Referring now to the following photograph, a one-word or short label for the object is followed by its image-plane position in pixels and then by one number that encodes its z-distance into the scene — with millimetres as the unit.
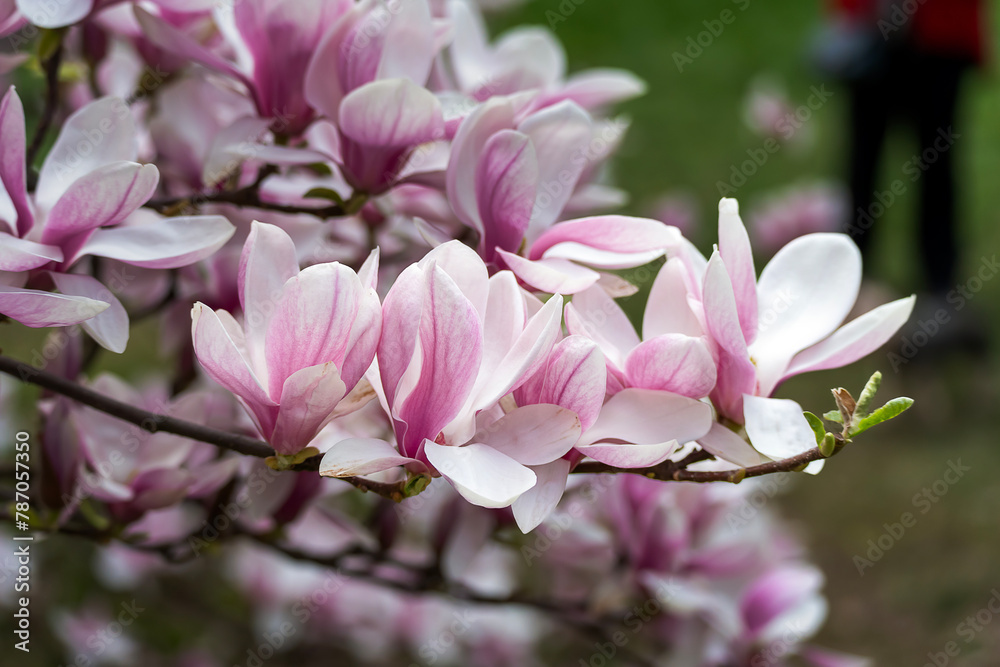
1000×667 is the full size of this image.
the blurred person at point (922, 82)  5372
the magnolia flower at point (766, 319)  1735
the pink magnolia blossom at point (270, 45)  1804
